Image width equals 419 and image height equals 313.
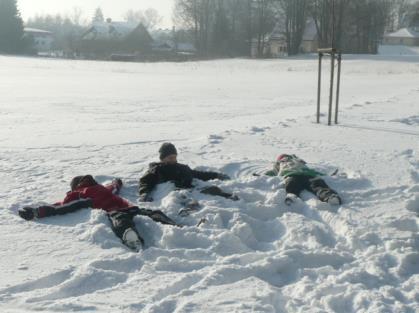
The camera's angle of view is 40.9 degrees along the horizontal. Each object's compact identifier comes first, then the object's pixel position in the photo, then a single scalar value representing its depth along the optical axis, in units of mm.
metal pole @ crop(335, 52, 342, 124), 10980
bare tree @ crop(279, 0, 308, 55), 58094
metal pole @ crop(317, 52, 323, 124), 11031
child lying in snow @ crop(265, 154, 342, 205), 5547
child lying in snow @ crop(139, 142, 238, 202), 5812
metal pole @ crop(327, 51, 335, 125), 10742
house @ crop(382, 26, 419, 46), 81188
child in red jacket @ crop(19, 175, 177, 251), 4727
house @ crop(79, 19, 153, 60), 69438
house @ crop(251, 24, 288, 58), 66750
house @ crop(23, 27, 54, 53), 108562
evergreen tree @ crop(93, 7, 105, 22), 138250
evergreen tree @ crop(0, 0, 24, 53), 66688
